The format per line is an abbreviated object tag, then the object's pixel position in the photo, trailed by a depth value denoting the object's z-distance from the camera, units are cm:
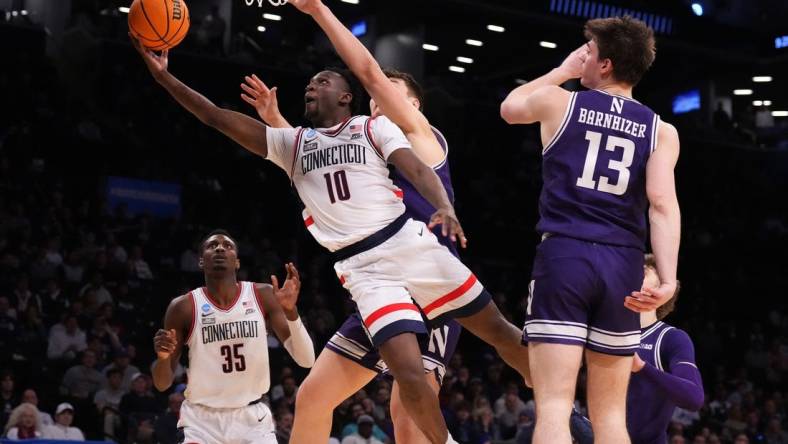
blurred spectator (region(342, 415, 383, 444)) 1295
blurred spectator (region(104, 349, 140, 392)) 1309
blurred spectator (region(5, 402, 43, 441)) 1131
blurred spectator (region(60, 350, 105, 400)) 1292
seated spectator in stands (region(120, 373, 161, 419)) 1238
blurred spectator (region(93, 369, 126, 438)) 1219
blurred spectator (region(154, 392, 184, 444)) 1093
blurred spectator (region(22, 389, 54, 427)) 1161
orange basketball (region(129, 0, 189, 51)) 638
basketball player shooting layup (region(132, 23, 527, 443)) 552
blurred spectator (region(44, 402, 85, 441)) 1159
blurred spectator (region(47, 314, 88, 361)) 1361
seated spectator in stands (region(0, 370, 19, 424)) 1202
